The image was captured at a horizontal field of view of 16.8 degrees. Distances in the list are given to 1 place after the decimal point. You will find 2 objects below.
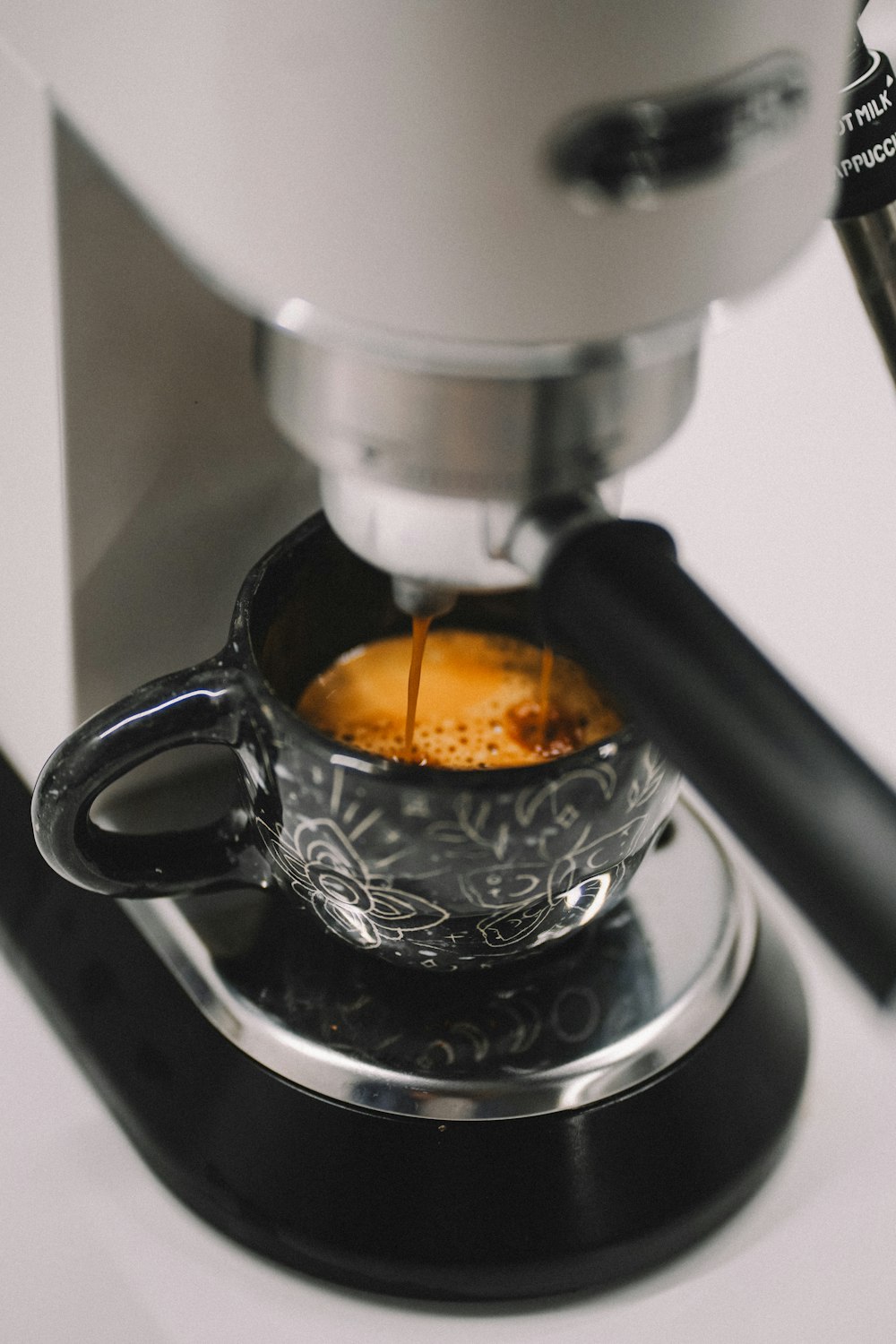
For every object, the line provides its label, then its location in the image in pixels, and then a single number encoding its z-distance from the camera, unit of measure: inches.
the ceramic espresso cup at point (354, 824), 22.5
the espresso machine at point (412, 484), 19.3
